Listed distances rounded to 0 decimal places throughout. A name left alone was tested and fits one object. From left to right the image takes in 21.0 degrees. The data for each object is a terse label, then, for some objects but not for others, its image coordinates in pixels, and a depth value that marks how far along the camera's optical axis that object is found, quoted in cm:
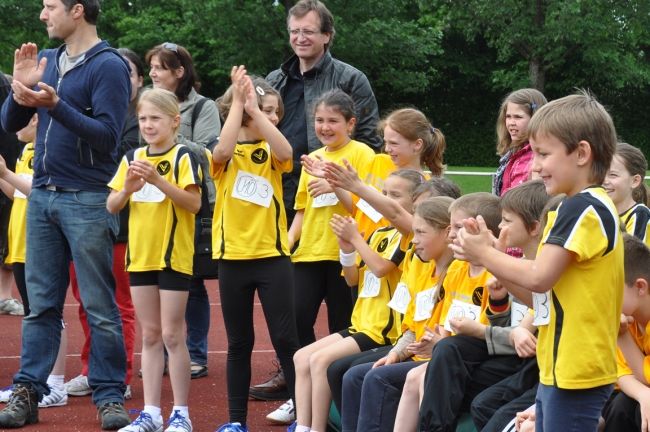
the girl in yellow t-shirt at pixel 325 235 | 966
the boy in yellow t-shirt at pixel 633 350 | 617
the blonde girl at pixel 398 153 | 955
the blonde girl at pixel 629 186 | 793
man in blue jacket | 932
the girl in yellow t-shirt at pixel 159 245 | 908
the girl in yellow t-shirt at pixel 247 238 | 888
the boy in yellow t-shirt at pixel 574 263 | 530
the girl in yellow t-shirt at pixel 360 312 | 857
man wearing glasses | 1061
